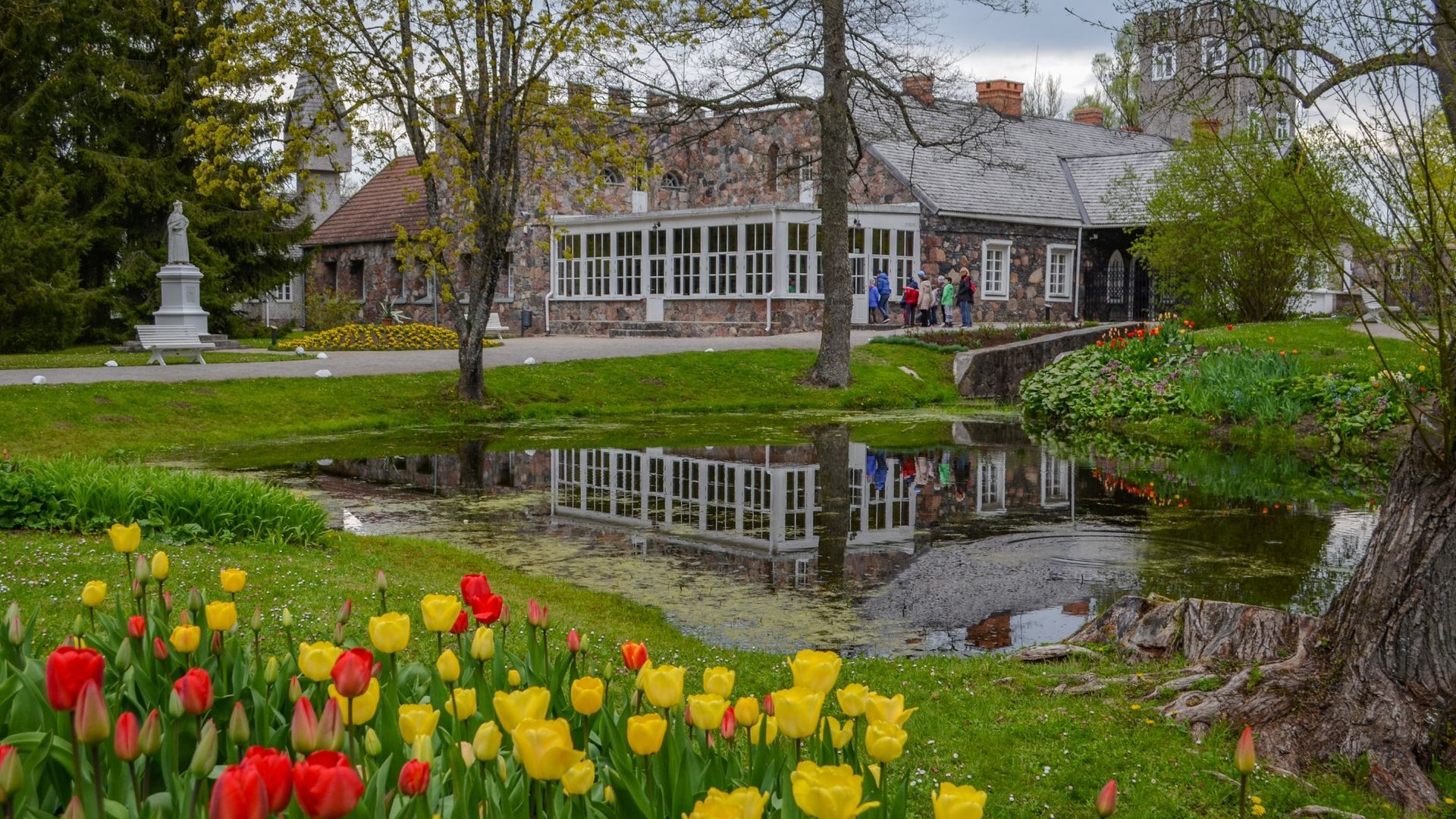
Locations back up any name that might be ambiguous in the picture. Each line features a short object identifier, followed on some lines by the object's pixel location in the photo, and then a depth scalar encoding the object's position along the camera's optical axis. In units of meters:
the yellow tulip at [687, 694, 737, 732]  2.43
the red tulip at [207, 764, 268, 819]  1.73
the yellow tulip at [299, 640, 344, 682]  2.64
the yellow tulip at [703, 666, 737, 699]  2.55
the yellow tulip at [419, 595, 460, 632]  2.89
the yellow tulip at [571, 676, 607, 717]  2.48
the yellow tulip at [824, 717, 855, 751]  2.50
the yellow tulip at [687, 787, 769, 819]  2.00
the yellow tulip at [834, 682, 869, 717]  2.49
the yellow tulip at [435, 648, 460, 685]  2.72
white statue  26.30
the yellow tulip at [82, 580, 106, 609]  3.23
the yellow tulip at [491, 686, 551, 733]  2.35
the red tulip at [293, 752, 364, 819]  1.85
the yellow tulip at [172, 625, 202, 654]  3.02
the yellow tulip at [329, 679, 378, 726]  2.53
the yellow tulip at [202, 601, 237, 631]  3.10
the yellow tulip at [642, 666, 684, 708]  2.47
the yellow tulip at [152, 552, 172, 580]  3.59
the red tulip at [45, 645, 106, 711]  2.34
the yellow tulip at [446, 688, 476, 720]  2.56
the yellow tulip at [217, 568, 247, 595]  3.48
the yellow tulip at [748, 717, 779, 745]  2.59
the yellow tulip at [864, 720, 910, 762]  2.25
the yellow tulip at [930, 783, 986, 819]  2.01
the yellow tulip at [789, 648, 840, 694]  2.55
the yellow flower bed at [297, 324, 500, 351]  28.88
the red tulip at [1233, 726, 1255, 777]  2.38
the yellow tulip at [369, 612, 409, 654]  2.70
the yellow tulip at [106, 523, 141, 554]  3.74
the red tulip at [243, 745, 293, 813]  1.84
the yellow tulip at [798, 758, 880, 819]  1.92
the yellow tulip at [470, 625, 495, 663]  2.85
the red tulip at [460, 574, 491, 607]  3.18
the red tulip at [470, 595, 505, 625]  3.08
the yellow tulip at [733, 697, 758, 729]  2.60
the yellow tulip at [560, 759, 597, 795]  2.13
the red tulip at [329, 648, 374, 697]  2.39
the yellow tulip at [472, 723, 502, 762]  2.23
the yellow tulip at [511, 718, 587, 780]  2.10
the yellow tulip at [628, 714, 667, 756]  2.26
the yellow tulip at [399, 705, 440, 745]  2.39
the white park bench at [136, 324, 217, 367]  23.64
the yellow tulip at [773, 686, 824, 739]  2.31
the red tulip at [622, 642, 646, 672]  2.82
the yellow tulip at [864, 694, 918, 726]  2.42
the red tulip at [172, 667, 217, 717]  2.37
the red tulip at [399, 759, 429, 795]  2.09
